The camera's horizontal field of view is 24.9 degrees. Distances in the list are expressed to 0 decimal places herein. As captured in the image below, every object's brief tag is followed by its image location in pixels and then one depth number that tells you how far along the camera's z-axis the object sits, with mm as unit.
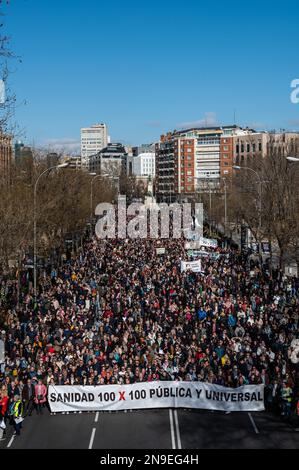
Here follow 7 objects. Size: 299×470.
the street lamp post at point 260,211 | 38569
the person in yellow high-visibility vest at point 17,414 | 16875
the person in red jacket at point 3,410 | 16797
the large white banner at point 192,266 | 34438
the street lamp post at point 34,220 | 31388
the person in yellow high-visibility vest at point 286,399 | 17953
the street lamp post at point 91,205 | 62875
